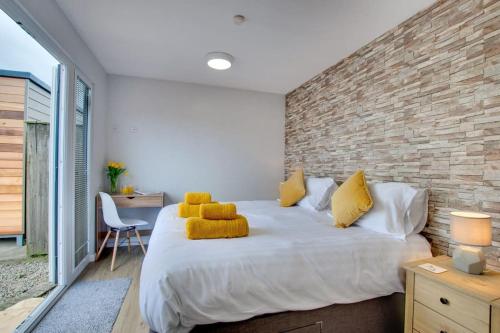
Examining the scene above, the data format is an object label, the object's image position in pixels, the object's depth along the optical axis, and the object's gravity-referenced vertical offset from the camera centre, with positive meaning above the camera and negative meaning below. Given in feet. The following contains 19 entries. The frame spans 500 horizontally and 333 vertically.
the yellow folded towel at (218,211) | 5.77 -1.14
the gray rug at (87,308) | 5.95 -4.07
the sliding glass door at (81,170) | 8.55 -0.28
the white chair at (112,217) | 9.45 -2.13
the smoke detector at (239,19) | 6.89 +4.24
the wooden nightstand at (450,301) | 3.83 -2.34
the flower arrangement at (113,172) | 11.28 -0.43
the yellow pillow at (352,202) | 6.65 -0.98
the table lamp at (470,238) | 4.40 -1.29
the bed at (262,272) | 4.01 -2.03
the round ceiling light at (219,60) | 9.12 +4.06
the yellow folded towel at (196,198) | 8.15 -1.15
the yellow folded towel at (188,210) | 7.68 -1.48
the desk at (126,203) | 10.34 -1.79
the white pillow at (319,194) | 9.10 -1.06
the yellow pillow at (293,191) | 10.04 -1.05
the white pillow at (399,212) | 6.02 -1.13
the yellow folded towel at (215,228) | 5.43 -1.47
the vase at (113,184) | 11.41 -1.03
